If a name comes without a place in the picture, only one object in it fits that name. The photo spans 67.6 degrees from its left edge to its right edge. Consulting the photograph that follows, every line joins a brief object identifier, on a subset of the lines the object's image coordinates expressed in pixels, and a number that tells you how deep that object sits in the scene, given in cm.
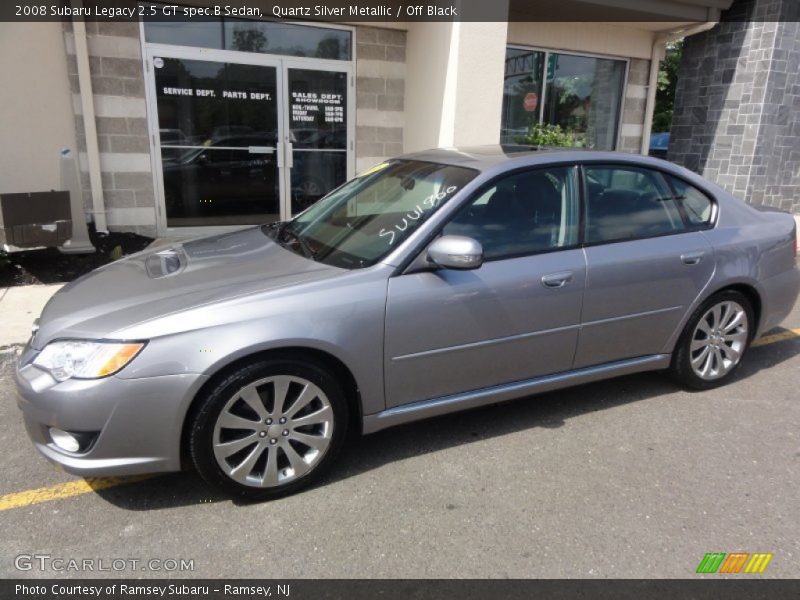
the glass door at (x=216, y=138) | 775
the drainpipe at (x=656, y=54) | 1029
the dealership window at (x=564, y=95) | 1023
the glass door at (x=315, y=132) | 844
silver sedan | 257
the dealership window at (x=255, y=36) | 756
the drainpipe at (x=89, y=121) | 700
